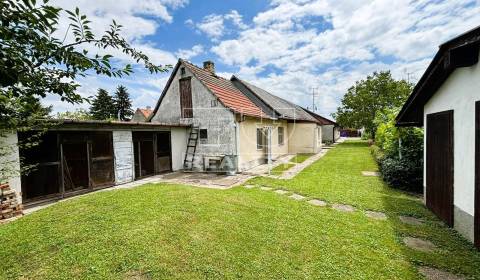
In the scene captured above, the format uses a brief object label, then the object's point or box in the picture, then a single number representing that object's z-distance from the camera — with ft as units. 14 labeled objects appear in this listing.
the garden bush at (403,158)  29.60
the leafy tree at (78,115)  79.46
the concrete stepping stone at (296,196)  25.94
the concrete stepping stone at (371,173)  37.97
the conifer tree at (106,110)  127.95
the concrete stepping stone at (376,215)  20.04
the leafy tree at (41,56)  5.03
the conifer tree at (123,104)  143.80
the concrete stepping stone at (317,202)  23.71
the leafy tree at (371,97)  95.84
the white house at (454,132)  14.52
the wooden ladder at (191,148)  44.10
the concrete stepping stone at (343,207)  22.02
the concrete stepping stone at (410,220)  19.01
